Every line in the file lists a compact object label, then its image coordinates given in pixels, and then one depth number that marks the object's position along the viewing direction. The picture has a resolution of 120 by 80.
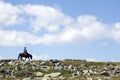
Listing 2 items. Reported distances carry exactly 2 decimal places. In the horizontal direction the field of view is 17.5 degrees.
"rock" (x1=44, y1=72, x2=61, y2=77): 50.04
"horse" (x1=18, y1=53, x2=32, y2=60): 66.81
